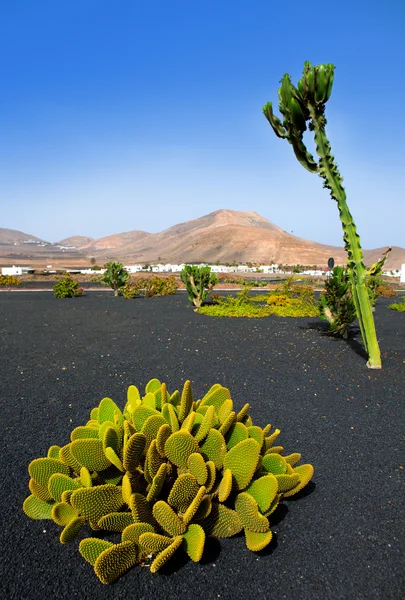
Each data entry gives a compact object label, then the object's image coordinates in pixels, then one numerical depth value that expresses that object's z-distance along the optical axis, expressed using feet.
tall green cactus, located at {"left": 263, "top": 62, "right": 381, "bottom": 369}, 18.20
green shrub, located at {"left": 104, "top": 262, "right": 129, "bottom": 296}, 62.69
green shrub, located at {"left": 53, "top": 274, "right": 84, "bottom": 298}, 58.34
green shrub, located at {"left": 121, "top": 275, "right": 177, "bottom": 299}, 58.85
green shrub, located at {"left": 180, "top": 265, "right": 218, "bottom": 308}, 44.35
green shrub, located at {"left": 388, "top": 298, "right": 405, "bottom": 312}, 43.59
